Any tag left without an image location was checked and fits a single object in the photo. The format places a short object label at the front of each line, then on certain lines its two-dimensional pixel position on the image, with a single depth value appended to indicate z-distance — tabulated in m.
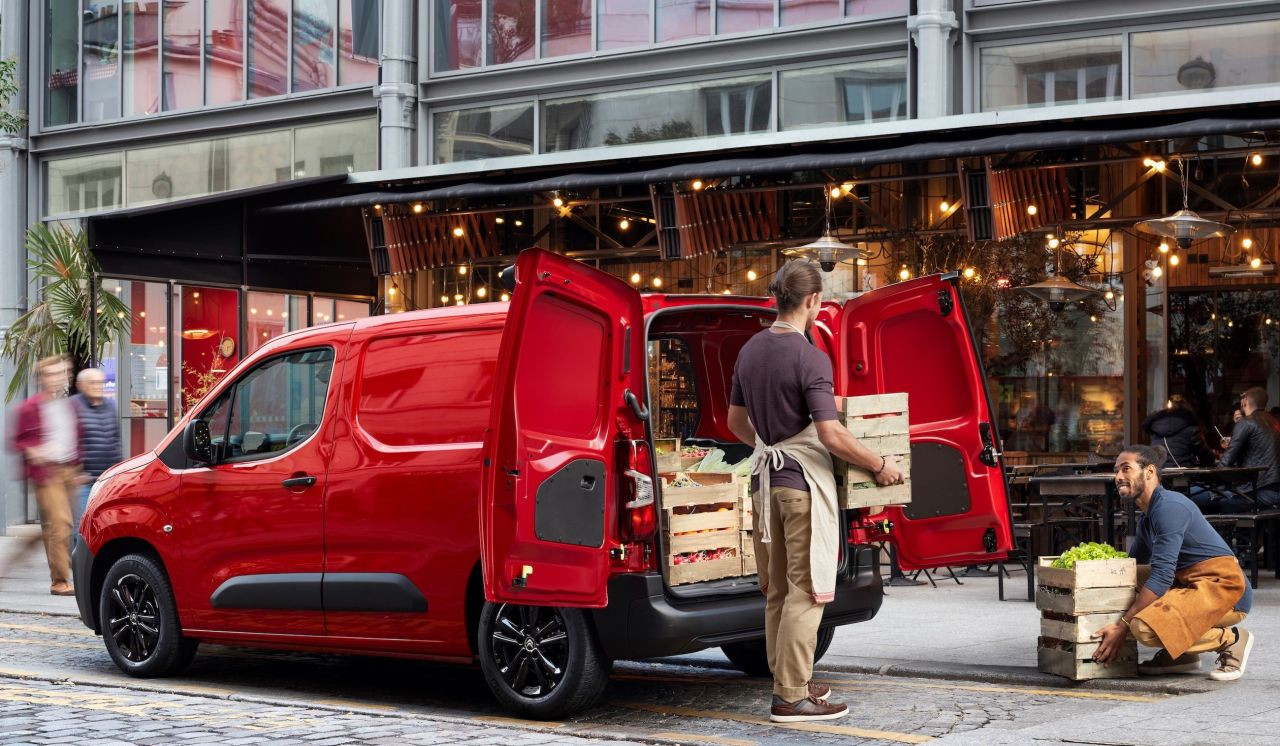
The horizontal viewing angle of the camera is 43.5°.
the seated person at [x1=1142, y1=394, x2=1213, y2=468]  14.64
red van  7.02
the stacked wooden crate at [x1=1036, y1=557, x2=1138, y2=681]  7.88
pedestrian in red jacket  12.97
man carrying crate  7.02
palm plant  17.11
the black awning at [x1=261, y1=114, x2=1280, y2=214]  11.84
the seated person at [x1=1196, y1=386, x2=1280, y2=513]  13.10
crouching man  7.75
